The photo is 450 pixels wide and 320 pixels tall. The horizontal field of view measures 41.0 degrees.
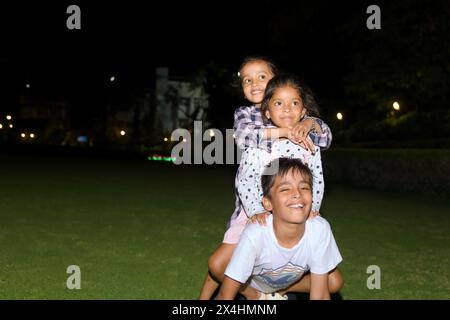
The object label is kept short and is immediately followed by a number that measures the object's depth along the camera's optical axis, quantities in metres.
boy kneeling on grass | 3.53
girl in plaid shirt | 3.65
